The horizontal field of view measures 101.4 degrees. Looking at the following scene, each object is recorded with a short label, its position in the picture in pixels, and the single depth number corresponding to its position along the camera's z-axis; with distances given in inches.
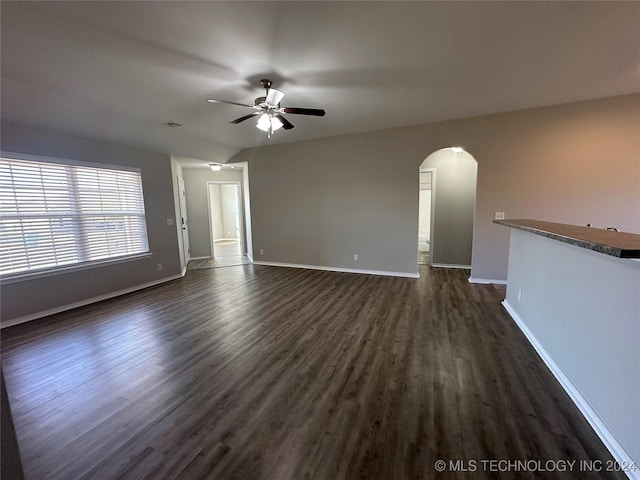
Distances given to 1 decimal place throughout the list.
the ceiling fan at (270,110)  106.6
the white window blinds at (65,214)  127.3
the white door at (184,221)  234.9
